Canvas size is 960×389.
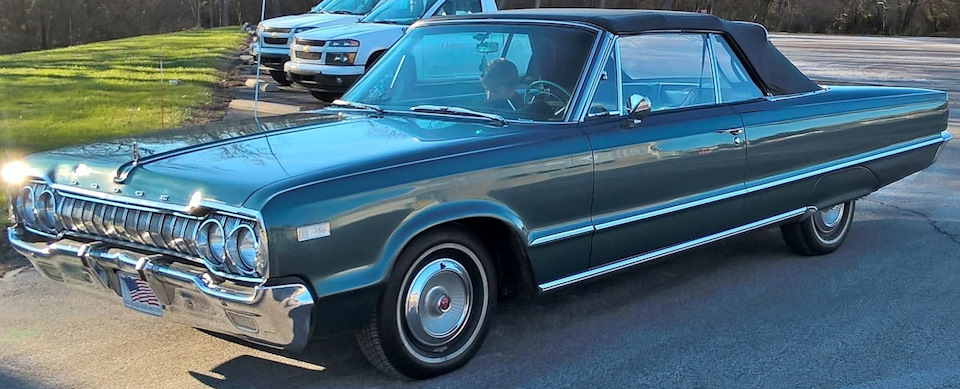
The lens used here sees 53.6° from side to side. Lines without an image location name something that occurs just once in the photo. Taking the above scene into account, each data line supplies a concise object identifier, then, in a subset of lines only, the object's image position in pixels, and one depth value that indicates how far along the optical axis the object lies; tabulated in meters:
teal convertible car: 3.66
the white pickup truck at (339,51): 12.84
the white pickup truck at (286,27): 15.45
